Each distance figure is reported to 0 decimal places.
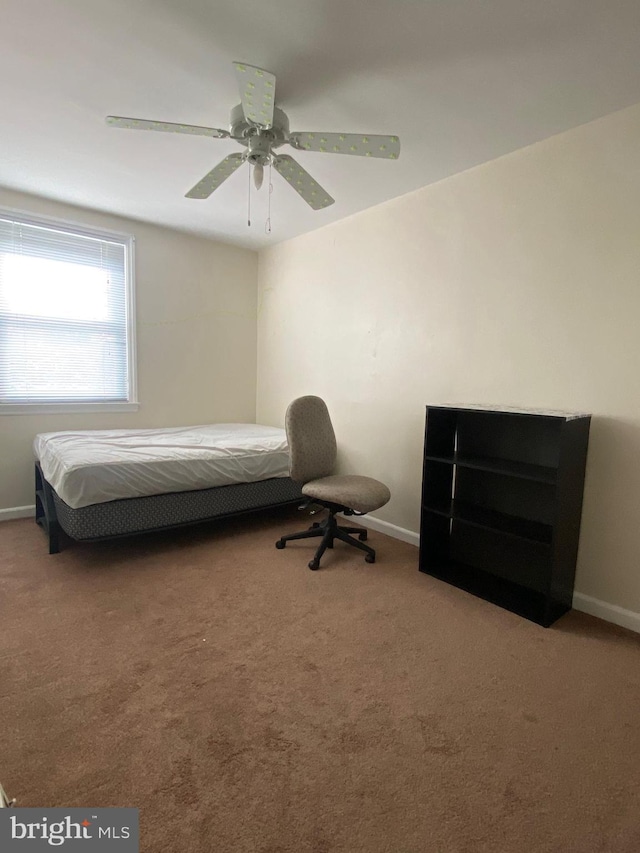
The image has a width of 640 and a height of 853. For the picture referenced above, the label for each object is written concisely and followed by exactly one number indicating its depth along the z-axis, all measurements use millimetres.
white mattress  2410
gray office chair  2582
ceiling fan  1552
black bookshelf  2051
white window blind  3201
